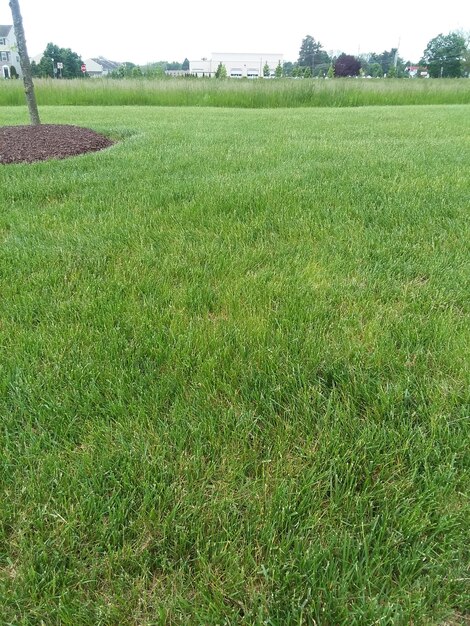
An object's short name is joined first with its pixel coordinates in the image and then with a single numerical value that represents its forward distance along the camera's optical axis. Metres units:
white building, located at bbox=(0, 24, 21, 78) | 60.41
